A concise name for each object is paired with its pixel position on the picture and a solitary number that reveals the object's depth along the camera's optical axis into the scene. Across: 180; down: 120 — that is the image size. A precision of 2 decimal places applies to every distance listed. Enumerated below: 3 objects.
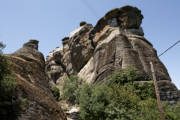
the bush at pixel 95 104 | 17.92
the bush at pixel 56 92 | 43.34
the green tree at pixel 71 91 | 30.84
